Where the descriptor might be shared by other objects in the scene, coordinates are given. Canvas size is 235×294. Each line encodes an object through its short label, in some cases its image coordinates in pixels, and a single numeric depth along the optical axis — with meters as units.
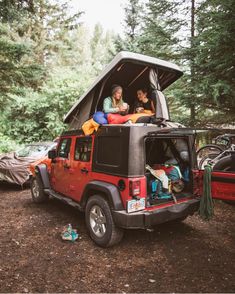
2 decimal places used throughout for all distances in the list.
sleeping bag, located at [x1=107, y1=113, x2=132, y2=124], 4.52
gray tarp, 8.00
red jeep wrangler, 3.89
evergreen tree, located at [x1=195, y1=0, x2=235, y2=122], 6.94
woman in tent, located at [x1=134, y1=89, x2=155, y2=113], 5.53
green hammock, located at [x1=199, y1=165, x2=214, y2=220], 4.28
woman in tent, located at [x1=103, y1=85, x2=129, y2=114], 4.95
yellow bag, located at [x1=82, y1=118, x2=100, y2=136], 4.64
